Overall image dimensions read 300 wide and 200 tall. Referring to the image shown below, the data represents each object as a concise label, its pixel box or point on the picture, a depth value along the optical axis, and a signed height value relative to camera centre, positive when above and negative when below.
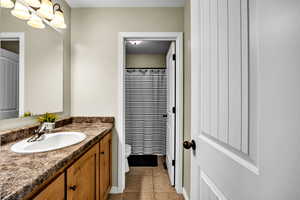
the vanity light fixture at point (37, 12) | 1.31 +0.79
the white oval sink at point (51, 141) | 1.10 -0.32
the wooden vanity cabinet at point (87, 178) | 0.86 -0.54
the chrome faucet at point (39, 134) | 1.21 -0.27
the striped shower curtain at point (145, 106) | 3.56 -0.13
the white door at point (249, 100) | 0.36 +0.00
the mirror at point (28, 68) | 1.24 +0.28
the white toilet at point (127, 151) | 2.58 -0.83
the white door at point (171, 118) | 2.24 -0.25
